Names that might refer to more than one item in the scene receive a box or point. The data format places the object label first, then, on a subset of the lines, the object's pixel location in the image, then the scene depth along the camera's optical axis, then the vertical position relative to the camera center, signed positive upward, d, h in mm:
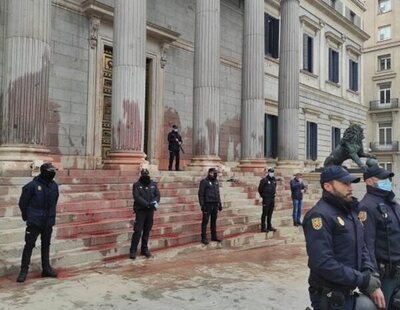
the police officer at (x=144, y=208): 8172 -671
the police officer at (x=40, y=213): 6633 -635
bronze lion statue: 9570 +607
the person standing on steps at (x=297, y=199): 12781 -735
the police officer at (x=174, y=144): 15867 +1007
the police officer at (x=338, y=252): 3008 -546
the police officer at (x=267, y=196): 11352 -582
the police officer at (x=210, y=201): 9641 -620
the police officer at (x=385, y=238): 3943 -571
